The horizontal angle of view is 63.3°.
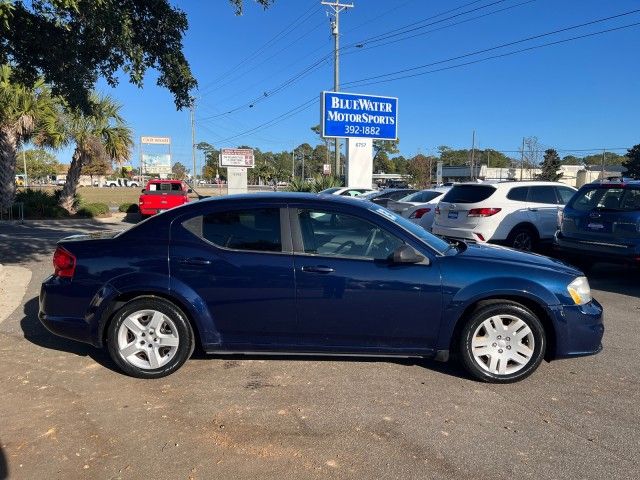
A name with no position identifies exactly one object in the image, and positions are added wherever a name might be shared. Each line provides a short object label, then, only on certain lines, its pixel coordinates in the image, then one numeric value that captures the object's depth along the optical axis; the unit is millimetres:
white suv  9562
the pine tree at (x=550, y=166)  61750
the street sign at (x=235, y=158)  27094
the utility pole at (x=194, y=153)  53525
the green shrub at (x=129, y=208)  23906
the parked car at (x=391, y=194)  16547
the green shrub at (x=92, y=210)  22781
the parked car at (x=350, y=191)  19492
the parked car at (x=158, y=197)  20984
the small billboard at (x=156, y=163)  49312
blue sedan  4156
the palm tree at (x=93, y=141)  23094
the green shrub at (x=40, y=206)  21641
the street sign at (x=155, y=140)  46844
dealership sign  22156
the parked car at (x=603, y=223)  7496
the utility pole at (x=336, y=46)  29688
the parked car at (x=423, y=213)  12781
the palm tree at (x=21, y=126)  20344
